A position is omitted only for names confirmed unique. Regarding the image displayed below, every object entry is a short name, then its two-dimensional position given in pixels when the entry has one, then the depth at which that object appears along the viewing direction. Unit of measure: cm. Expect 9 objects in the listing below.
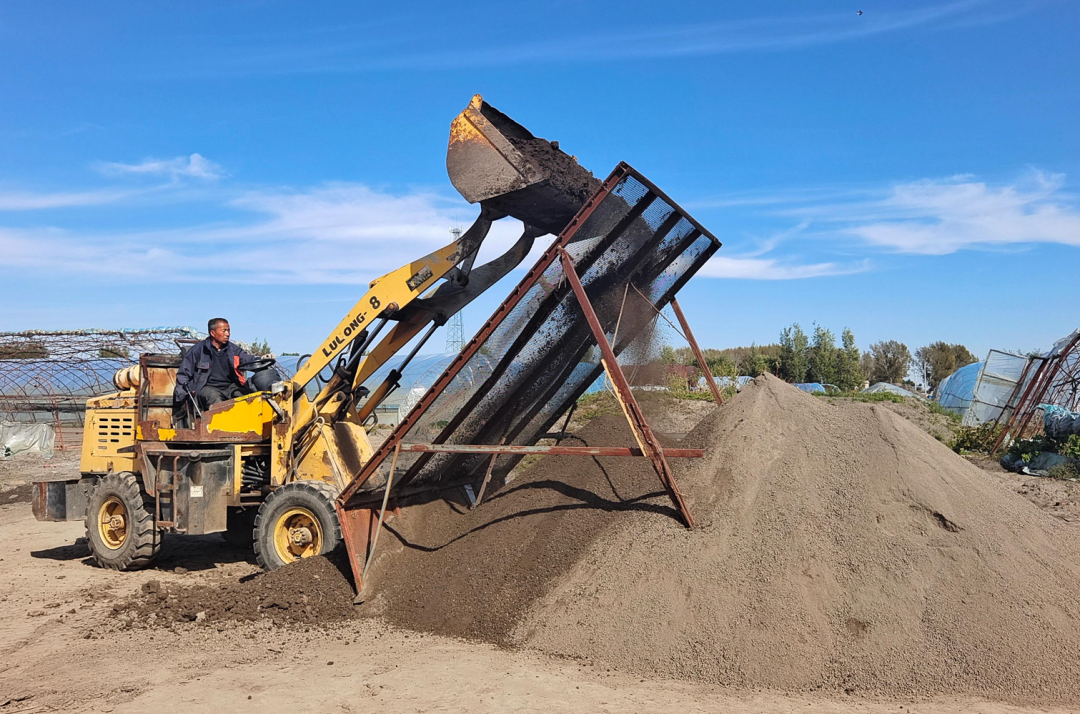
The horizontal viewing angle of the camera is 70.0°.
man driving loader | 803
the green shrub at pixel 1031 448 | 1518
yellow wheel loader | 645
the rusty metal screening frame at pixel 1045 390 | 1709
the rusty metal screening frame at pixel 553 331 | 618
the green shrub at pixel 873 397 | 1800
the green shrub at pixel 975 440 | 1752
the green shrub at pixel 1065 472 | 1371
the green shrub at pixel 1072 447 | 1413
